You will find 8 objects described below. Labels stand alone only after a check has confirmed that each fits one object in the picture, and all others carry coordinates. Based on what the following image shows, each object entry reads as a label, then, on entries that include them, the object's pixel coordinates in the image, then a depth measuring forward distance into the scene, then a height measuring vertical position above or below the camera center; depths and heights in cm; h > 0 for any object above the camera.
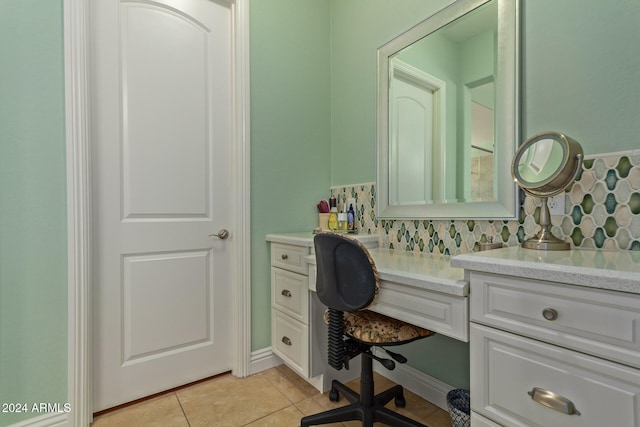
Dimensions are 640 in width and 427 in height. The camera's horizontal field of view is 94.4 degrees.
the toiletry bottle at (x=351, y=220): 210 -7
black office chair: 119 -49
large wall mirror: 131 +50
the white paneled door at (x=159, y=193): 160 +11
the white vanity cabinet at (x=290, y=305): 173 -59
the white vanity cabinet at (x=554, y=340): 67 -33
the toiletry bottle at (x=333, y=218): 213 -6
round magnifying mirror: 106 +15
